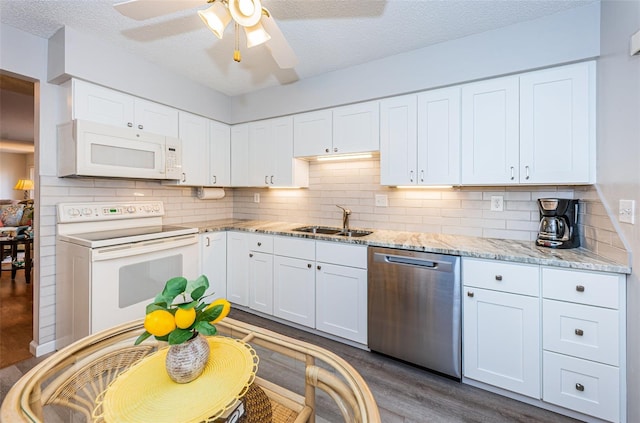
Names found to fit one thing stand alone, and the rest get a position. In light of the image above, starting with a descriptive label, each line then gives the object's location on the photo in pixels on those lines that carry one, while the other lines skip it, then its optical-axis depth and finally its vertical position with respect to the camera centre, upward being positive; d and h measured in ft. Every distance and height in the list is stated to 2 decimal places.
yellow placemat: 2.38 -1.73
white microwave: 6.91 +1.63
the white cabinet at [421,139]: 7.16 +1.96
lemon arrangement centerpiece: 2.64 -1.13
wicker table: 2.49 -1.82
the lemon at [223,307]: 3.00 -1.08
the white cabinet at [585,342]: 4.83 -2.41
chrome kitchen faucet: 9.14 -0.28
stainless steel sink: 8.84 -0.69
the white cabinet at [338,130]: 8.25 +2.55
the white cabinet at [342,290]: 7.38 -2.22
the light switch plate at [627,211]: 4.57 -0.01
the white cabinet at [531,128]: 5.89 +1.89
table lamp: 22.44 +2.10
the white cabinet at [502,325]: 5.49 -2.39
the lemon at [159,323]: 2.57 -1.06
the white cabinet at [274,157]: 9.84 +1.99
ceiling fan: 4.26 +3.19
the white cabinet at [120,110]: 7.16 +2.92
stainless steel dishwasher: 6.15 -2.30
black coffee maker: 6.07 -0.28
